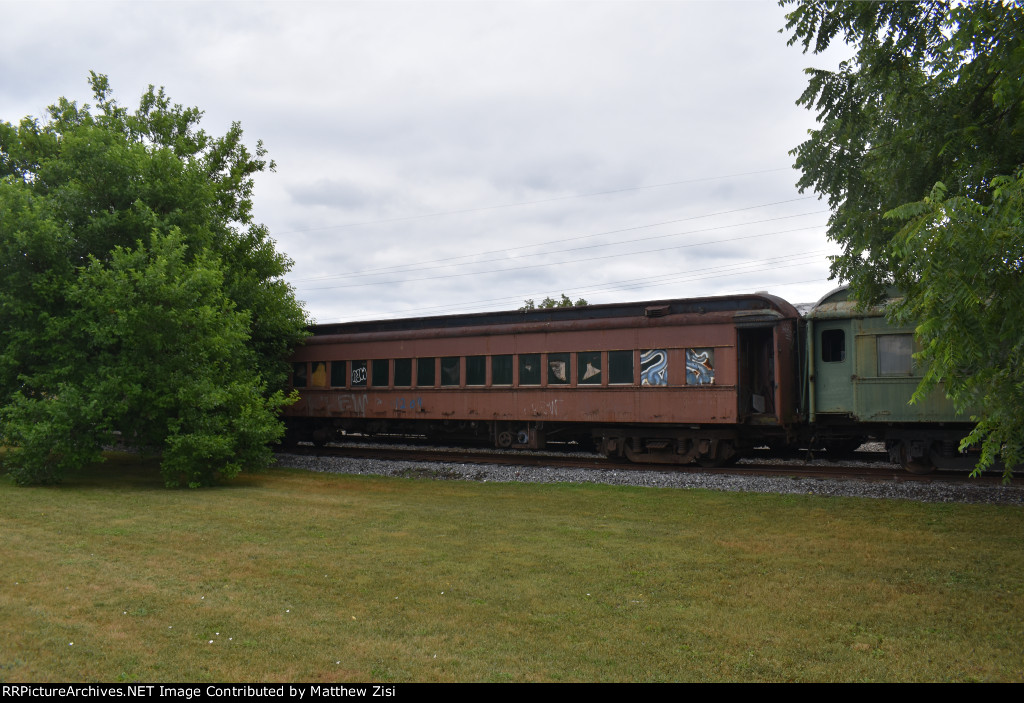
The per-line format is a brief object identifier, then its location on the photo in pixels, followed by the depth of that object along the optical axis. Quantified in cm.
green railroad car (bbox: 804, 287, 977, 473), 1304
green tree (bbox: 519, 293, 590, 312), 5052
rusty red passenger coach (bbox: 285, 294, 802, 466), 1434
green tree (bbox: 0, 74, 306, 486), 1259
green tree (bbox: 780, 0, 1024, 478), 474
